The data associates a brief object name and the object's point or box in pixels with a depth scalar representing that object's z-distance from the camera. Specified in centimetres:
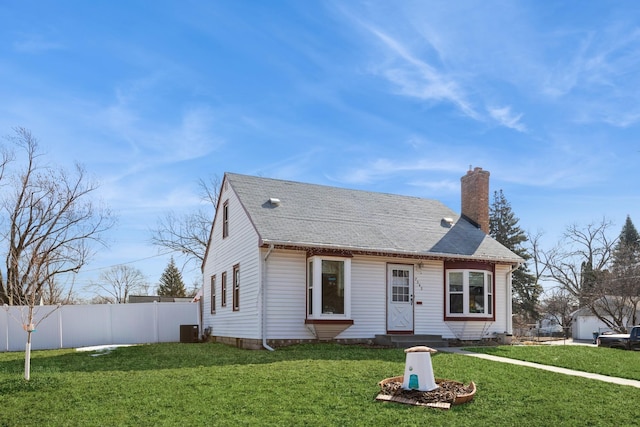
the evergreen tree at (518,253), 4978
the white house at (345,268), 1644
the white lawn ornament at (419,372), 917
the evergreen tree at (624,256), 3447
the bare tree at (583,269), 3819
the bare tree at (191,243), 3734
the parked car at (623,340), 1795
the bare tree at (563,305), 4131
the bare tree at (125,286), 5866
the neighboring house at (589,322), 3459
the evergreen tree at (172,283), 4991
